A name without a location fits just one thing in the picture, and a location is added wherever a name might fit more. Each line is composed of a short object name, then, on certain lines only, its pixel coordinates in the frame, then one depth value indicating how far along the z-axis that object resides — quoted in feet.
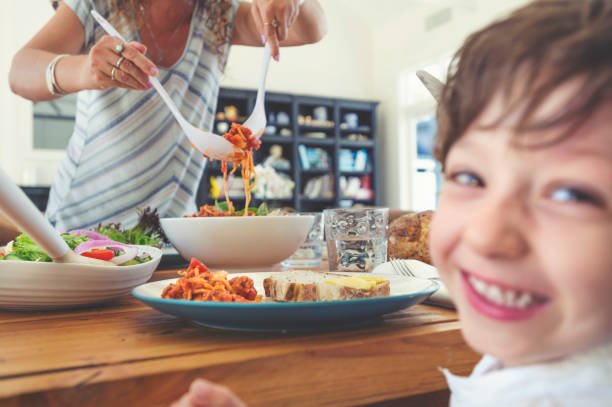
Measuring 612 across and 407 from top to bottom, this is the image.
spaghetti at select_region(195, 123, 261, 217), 3.13
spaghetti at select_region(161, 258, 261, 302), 1.70
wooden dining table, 1.19
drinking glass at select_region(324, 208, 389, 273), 3.02
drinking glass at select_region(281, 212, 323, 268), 3.92
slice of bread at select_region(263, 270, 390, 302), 1.77
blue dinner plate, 1.45
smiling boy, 0.88
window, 19.20
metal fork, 2.46
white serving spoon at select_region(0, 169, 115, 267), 1.35
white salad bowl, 1.85
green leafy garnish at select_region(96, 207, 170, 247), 3.23
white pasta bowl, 2.73
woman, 4.45
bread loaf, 3.16
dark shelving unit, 18.19
